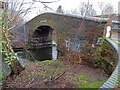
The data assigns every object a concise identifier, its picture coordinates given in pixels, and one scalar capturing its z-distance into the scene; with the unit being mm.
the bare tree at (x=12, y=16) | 2758
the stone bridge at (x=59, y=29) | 4735
